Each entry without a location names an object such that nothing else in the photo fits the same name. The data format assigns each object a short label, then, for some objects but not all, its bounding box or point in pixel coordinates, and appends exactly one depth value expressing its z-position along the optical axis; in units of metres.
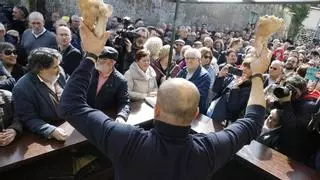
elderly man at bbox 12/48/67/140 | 1.61
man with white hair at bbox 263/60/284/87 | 3.04
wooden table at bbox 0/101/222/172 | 1.34
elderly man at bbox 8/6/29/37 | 4.01
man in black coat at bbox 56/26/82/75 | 2.80
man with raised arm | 0.87
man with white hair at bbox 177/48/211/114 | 2.48
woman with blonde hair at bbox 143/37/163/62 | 3.27
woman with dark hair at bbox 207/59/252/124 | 2.06
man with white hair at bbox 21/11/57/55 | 3.24
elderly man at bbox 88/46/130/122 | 2.03
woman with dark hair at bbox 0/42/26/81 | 2.46
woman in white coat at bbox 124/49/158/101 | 2.46
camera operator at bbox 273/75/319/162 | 1.70
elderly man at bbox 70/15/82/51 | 3.74
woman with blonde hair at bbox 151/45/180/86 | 3.00
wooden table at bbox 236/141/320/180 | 1.48
